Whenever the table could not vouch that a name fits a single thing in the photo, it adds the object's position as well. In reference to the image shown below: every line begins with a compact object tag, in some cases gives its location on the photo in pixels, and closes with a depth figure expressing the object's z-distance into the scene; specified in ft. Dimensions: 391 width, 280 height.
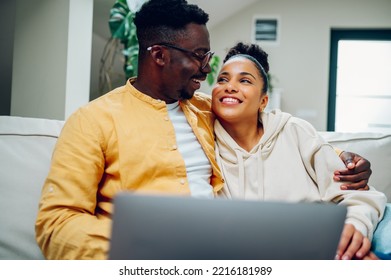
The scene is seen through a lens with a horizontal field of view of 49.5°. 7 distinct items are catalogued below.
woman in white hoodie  4.10
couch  3.69
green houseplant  9.37
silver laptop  1.71
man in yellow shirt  3.12
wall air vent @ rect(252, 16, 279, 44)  15.97
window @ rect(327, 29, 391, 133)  15.26
